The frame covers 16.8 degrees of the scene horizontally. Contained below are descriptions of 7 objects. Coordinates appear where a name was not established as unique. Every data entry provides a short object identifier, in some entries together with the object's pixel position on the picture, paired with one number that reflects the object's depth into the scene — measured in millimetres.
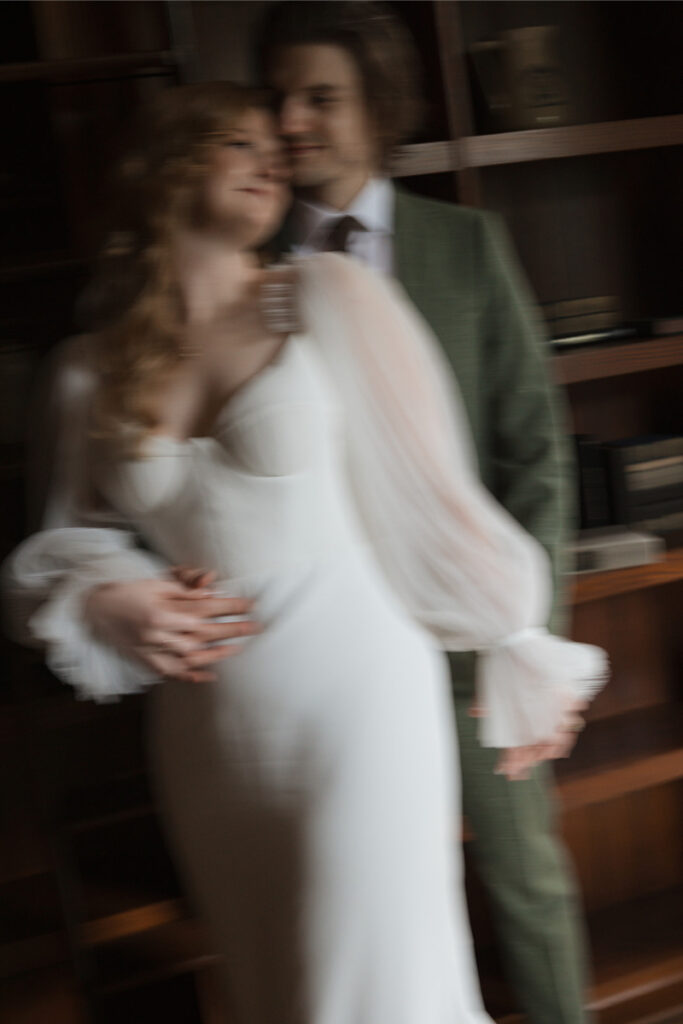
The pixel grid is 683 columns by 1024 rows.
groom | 2832
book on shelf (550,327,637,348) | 3340
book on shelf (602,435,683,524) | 3383
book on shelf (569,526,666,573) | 3301
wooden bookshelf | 3083
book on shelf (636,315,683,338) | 3328
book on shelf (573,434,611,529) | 3404
